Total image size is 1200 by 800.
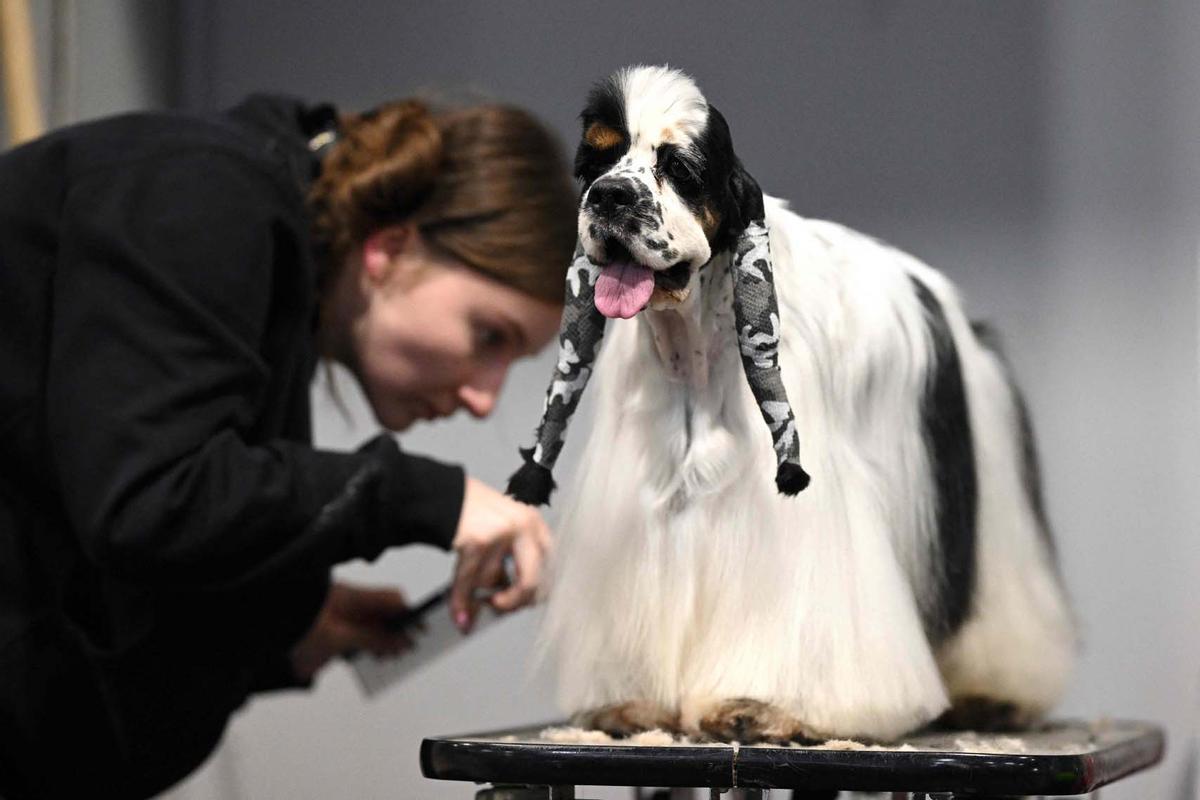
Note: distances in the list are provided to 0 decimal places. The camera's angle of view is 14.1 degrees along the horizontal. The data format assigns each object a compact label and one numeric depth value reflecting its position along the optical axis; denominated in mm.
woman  4081
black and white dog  3608
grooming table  3670
